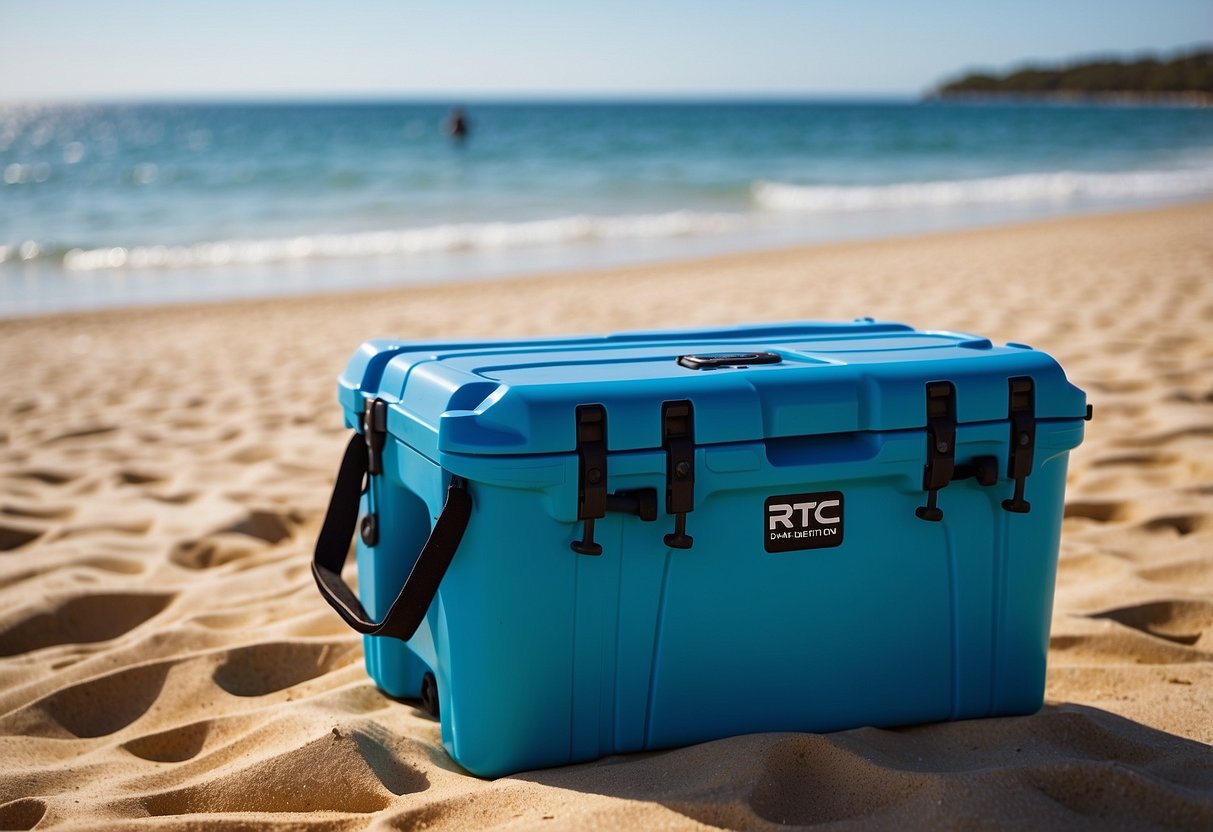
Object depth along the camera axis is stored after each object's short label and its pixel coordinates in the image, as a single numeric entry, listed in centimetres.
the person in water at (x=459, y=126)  2488
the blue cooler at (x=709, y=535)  172
